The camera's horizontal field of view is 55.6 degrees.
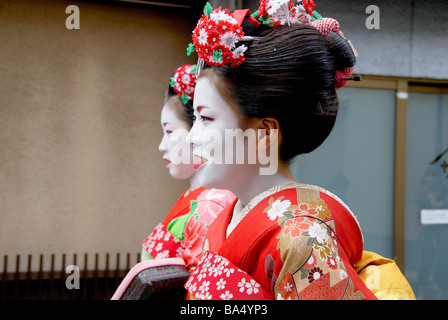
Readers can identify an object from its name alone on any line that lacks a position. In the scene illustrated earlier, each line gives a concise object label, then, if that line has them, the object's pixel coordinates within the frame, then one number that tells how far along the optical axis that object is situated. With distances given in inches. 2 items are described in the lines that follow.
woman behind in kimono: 72.9
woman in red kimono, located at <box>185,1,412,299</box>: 39.2
